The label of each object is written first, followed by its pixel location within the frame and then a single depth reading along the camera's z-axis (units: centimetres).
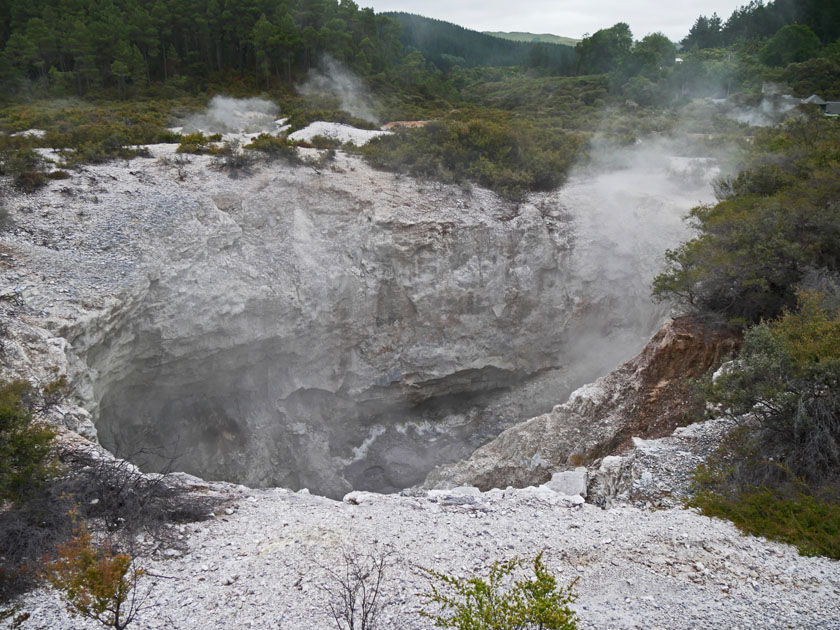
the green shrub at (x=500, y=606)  382
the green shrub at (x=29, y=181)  1216
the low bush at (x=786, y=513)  562
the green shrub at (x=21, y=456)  567
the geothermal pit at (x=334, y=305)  1196
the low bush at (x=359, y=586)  463
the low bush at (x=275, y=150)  1536
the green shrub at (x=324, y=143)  1755
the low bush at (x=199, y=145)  1516
